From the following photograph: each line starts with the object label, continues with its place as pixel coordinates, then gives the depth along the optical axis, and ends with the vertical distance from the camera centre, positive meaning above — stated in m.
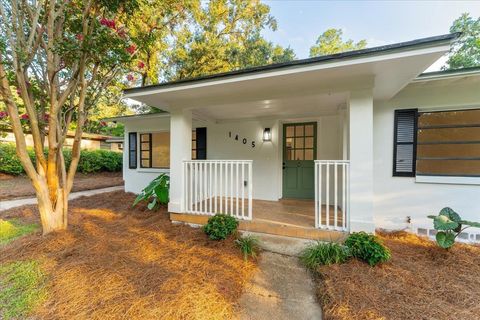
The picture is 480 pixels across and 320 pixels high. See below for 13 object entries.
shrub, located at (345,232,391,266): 2.52 -1.17
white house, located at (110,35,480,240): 2.88 +0.48
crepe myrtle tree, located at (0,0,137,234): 2.84 +1.41
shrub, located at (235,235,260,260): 2.95 -1.35
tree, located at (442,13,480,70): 10.27 +5.50
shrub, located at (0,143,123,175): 9.59 -0.21
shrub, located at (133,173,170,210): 4.94 -0.88
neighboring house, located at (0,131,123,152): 11.50 +1.04
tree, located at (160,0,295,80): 9.12 +5.61
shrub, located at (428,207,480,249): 2.68 -0.92
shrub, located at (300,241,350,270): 2.65 -1.31
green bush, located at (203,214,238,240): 3.26 -1.15
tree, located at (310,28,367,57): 14.38 +8.08
